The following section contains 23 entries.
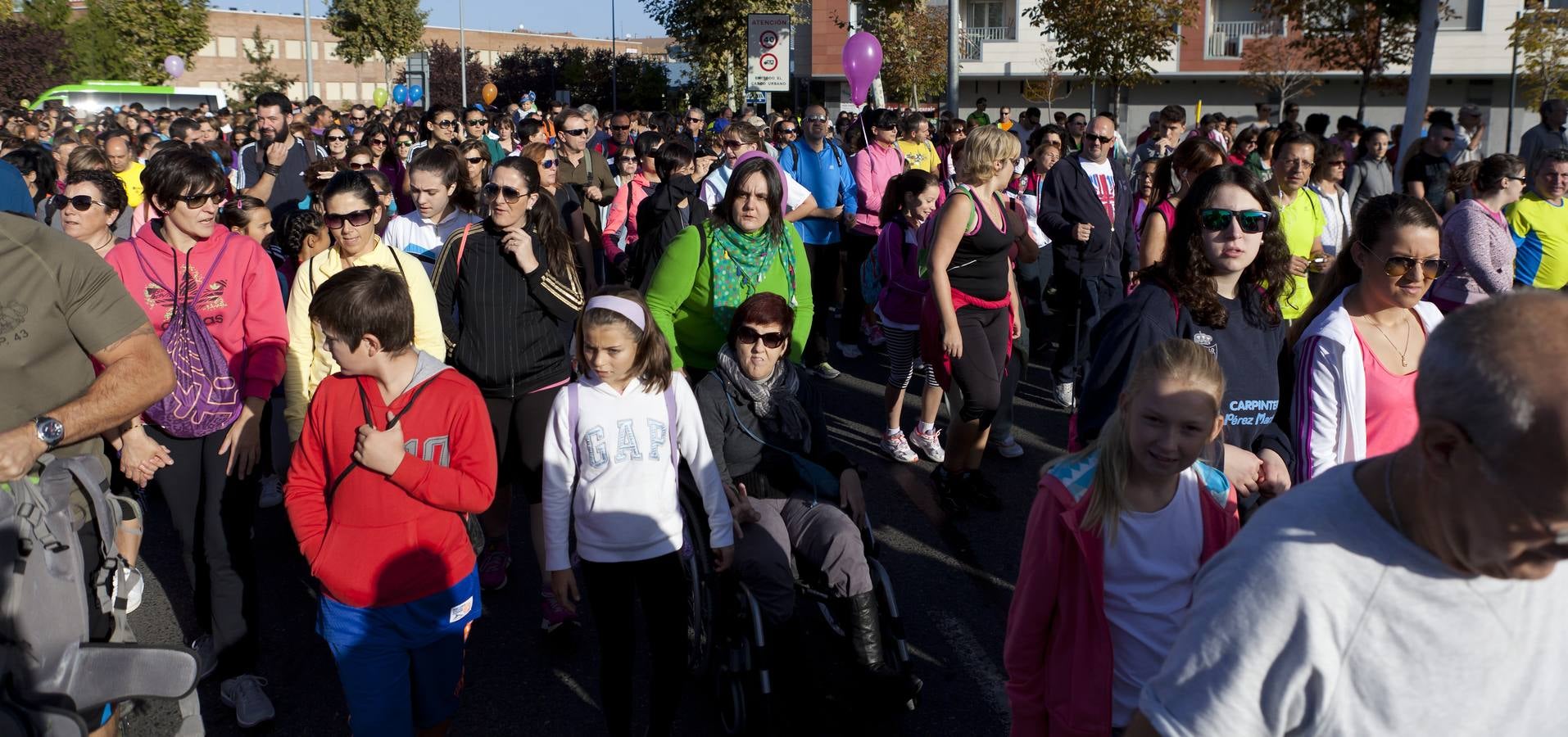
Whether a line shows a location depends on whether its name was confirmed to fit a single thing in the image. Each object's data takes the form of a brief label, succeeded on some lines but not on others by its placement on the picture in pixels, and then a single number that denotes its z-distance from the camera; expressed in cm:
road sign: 1808
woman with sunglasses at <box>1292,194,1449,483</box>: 320
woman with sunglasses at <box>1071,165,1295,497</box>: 316
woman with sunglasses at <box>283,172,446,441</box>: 427
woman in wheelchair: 401
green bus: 2908
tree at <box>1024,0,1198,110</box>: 1819
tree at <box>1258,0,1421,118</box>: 2800
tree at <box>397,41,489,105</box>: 6788
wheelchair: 380
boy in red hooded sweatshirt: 317
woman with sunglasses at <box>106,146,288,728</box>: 409
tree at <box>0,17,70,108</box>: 3481
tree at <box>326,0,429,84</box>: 5275
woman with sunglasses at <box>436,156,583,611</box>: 473
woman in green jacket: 491
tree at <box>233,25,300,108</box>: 5062
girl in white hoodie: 363
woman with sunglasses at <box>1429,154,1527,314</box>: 610
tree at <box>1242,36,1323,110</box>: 4272
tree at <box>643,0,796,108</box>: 3466
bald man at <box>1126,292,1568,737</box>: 136
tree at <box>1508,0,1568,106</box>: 1833
